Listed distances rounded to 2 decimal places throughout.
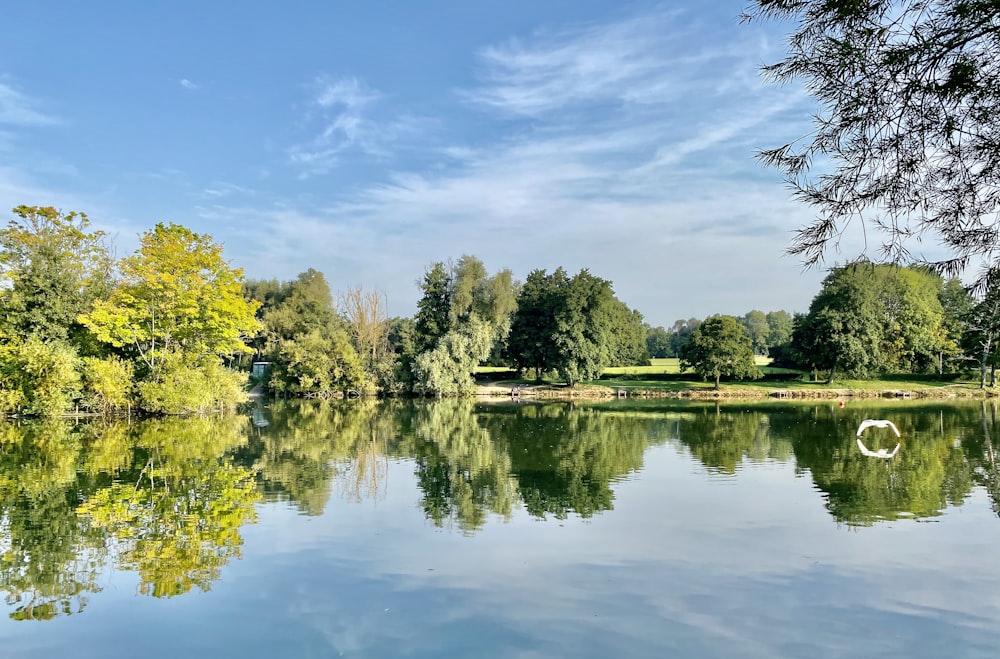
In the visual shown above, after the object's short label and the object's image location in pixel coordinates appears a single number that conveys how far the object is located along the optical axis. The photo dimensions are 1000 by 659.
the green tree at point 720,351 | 55.59
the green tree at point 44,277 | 30.69
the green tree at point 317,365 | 58.06
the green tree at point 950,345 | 56.78
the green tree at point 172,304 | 32.78
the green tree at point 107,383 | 31.50
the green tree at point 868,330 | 54.47
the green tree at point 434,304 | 62.03
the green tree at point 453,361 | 56.69
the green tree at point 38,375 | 29.55
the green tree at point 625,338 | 64.19
